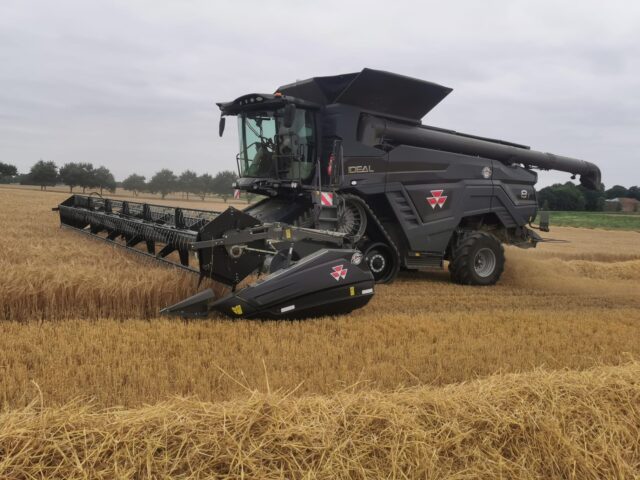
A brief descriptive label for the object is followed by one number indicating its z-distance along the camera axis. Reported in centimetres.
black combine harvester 704
